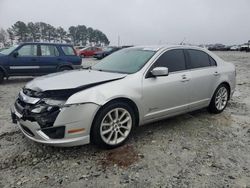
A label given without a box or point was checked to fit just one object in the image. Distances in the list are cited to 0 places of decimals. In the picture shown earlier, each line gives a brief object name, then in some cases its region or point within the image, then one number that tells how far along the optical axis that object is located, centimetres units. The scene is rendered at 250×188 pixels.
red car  2237
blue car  698
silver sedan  243
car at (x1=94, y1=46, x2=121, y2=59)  1994
